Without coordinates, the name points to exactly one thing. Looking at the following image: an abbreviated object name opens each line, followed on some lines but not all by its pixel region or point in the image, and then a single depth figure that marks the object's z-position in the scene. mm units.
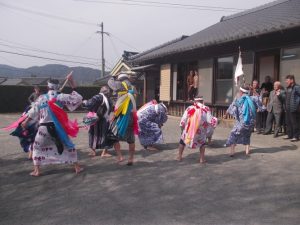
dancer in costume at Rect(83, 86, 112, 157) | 7434
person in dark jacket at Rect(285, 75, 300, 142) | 9062
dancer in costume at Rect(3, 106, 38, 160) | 7125
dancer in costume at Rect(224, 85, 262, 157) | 7641
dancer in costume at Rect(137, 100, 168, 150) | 8508
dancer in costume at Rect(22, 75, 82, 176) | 6266
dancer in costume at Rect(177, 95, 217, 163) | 7066
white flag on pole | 10461
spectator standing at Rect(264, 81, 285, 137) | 9719
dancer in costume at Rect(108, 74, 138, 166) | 7051
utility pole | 44350
